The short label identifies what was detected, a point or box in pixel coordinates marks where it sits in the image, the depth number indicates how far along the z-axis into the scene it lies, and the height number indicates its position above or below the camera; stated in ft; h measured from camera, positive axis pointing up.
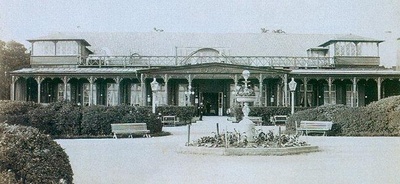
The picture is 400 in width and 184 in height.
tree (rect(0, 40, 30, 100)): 125.18 +9.54
